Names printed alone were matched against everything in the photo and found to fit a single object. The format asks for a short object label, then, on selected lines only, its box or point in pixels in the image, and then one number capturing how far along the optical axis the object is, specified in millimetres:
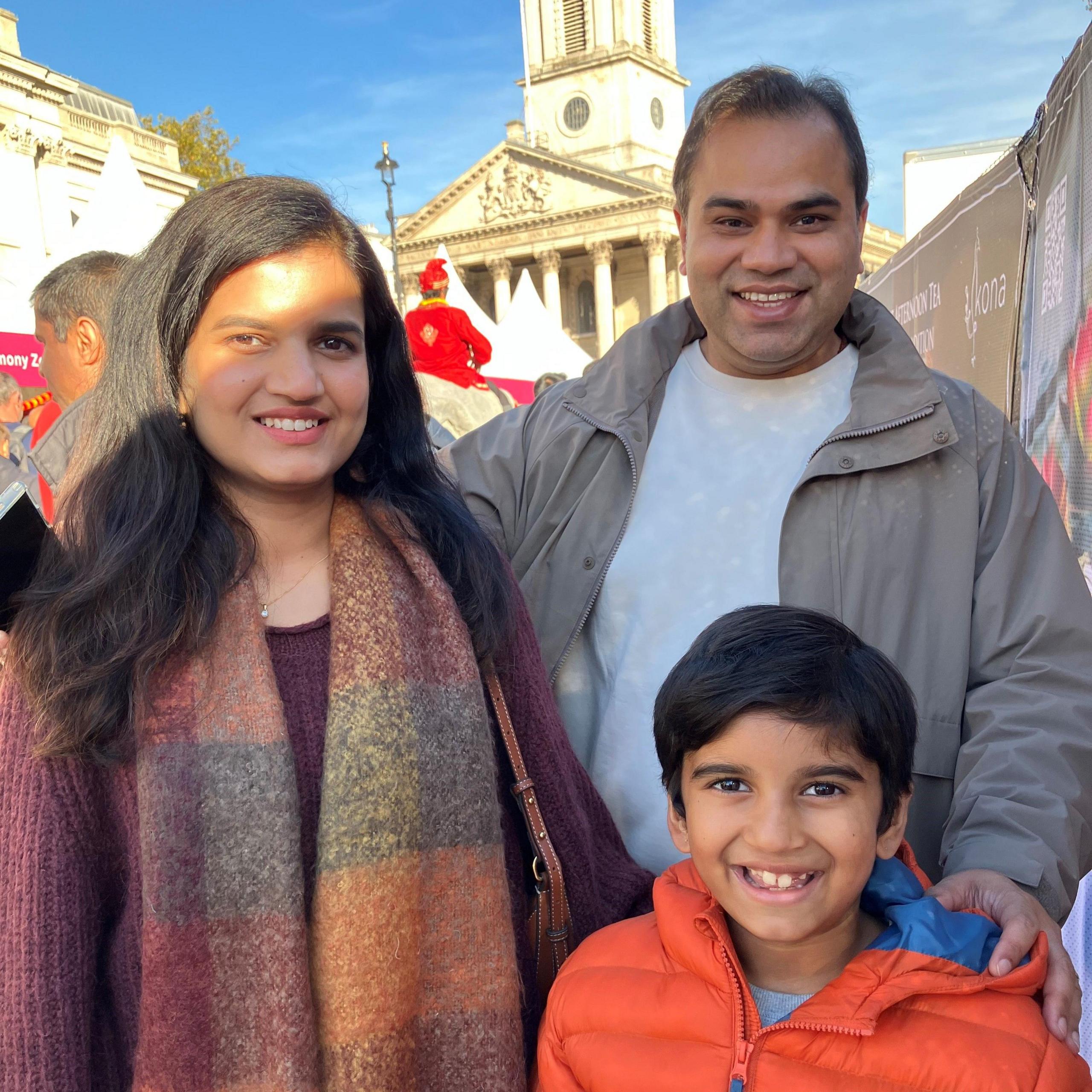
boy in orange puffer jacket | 1445
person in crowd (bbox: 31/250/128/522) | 3730
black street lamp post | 24656
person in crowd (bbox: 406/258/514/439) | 6379
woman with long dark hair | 1489
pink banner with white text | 8156
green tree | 32094
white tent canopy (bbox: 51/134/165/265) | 7645
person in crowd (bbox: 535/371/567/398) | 12125
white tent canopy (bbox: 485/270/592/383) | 13867
